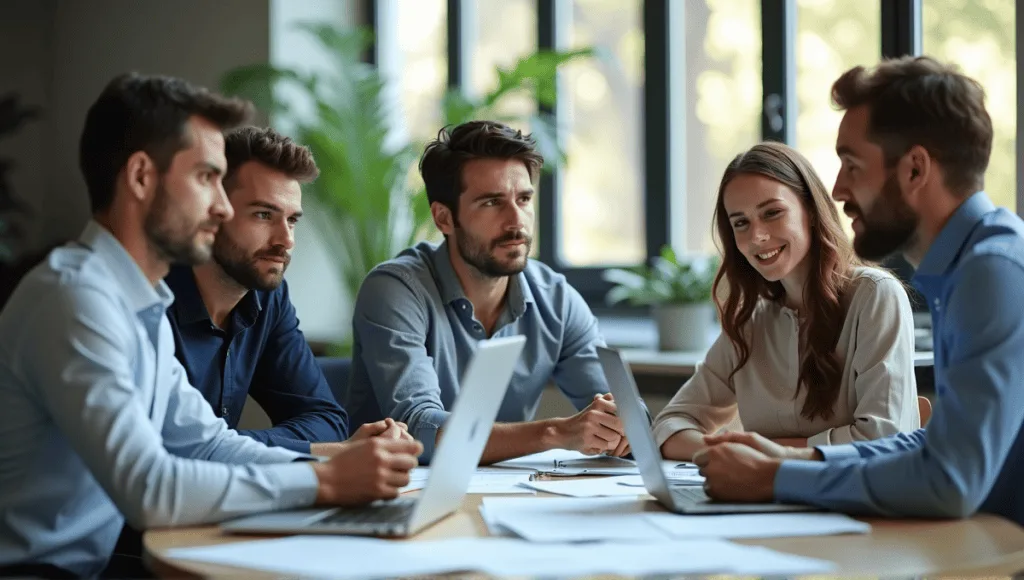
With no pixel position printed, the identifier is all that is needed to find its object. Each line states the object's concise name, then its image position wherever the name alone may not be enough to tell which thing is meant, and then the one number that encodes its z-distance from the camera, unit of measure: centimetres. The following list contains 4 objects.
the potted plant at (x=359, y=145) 453
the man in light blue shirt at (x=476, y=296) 260
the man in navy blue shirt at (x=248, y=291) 238
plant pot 387
